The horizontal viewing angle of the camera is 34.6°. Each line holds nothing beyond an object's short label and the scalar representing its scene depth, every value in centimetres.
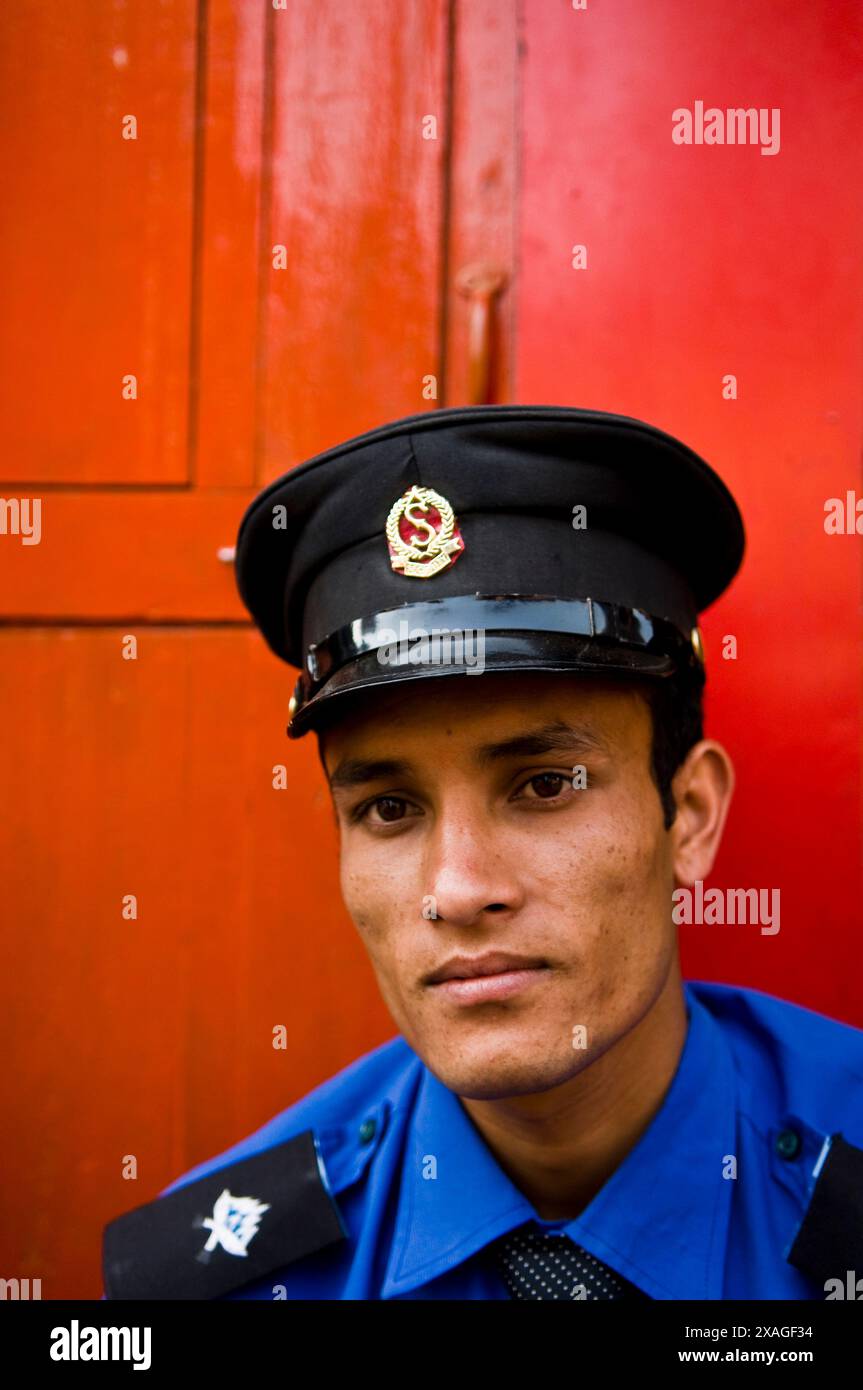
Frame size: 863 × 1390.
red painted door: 69
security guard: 51
